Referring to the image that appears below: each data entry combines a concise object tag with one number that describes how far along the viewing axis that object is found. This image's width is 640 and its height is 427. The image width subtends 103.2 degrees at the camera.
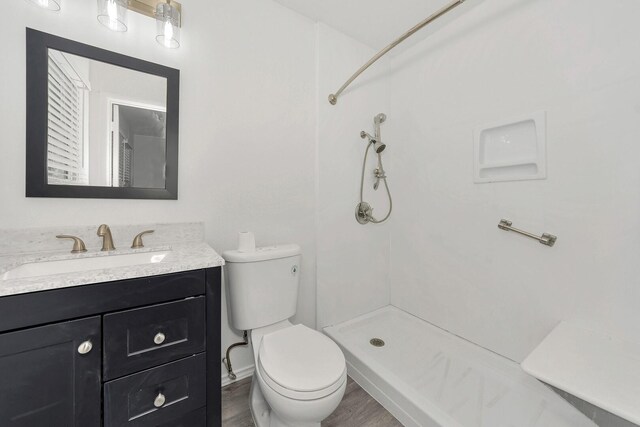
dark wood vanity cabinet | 0.70
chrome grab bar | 1.39
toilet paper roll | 1.38
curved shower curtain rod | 1.24
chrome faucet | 1.14
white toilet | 0.98
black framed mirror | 1.07
